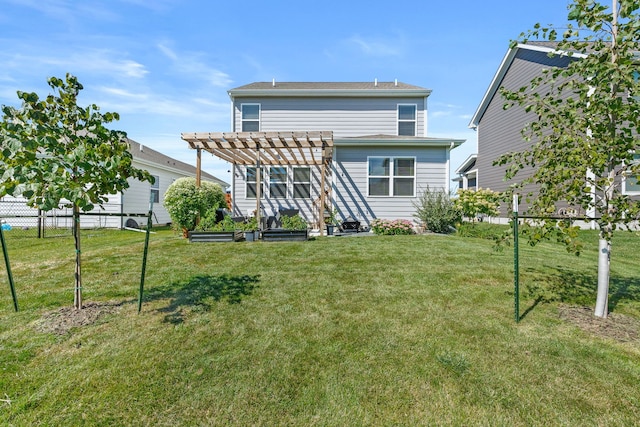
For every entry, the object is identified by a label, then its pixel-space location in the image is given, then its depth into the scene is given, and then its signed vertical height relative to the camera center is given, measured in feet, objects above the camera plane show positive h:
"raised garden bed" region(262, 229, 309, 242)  27.68 -2.52
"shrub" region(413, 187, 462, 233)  34.01 -0.33
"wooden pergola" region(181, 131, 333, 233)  29.14 +6.90
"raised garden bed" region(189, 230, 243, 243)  26.81 -2.61
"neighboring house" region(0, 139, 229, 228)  40.22 +1.02
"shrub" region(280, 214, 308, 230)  29.32 -1.54
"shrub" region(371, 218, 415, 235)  32.81 -1.99
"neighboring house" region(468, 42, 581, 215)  44.39 +17.56
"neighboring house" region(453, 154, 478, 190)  64.69 +9.34
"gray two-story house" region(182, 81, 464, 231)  37.40 +6.93
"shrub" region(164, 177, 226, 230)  30.07 +0.39
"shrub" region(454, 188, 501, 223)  38.13 +0.98
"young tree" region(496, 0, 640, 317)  9.53 +3.25
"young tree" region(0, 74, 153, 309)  8.33 +1.64
